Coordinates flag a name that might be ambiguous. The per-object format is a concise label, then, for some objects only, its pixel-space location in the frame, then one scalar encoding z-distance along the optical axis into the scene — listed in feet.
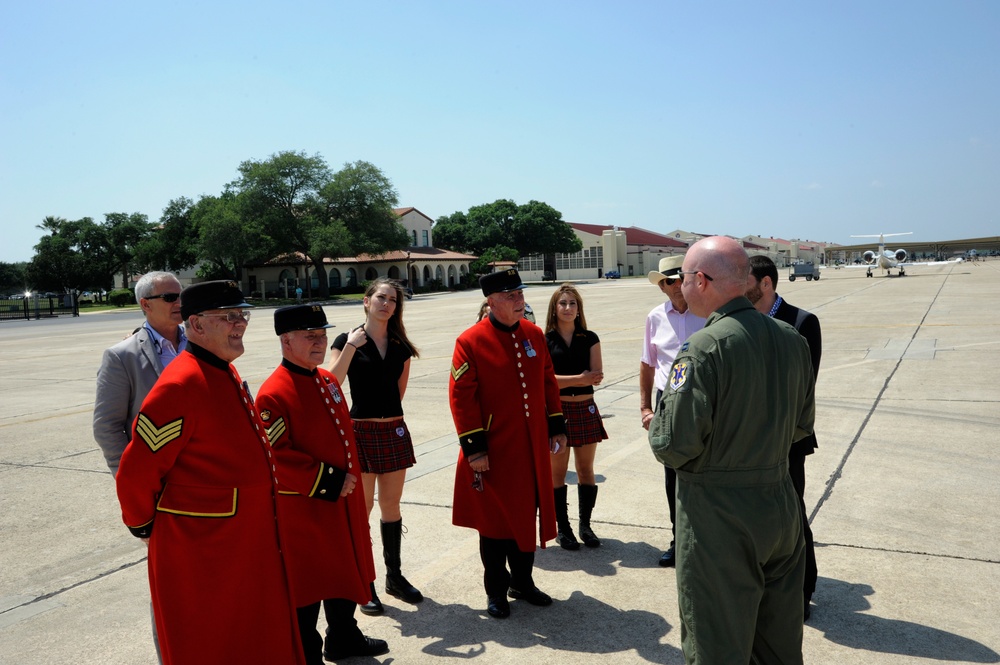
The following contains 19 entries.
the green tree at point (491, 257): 260.21
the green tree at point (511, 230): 298.56
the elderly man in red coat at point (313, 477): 11.47
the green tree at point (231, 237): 201.16
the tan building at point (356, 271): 243.40
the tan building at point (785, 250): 554.05
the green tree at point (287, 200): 207.00
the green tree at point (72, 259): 265.34
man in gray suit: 11.94
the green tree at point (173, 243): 255.70
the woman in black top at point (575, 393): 17.78
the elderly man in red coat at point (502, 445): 14.28
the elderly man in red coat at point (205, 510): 9.04
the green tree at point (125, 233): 280.51
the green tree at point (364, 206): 212.84
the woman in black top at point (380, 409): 15.31
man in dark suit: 13.23
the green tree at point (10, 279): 334.85
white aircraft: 202.44
